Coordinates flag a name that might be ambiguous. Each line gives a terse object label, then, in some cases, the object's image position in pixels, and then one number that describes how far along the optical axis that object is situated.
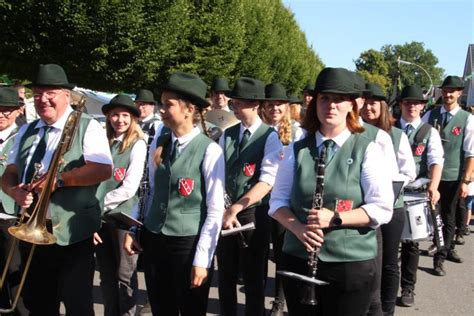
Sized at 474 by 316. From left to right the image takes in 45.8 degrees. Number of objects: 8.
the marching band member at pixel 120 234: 4.62
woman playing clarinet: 2.95
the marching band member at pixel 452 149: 7.18
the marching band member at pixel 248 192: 4.54
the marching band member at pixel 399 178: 4.76
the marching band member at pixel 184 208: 3.39
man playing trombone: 3.56
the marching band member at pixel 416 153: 5.84
